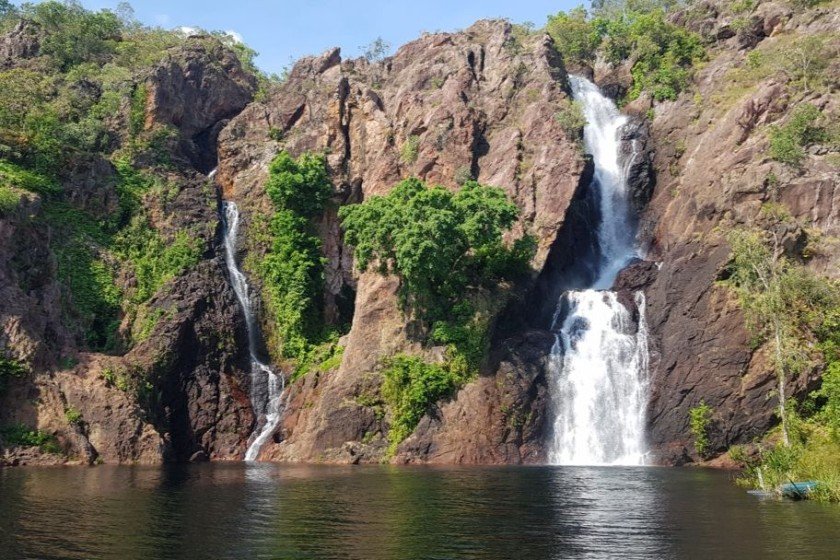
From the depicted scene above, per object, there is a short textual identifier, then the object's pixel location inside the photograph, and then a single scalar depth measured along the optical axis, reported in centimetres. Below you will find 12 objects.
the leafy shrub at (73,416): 4638
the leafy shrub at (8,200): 5088
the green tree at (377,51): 10796
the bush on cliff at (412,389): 5009
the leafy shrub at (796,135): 5266
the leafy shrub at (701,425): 4553
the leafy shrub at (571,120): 6412
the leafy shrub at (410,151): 6631
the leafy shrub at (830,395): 4075
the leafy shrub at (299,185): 6269
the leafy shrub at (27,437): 4478
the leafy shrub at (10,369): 4588
